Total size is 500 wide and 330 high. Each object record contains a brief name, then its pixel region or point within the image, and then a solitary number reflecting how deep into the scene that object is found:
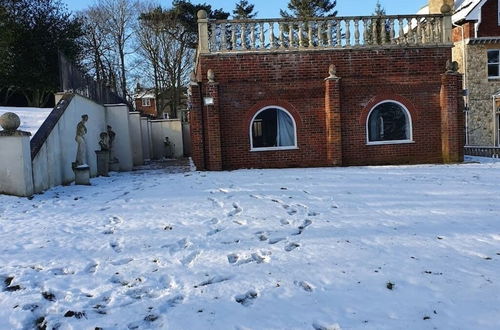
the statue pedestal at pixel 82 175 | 10.55
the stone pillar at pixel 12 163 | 8.18
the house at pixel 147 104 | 50.95
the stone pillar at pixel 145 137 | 23.73
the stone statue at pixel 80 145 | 10.86
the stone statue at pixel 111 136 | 15.35
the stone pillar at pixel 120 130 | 16.28
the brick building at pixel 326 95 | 13.41
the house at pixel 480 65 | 23.27
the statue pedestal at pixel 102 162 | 13.52
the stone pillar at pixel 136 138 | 19.92
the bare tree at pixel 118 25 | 33.53
